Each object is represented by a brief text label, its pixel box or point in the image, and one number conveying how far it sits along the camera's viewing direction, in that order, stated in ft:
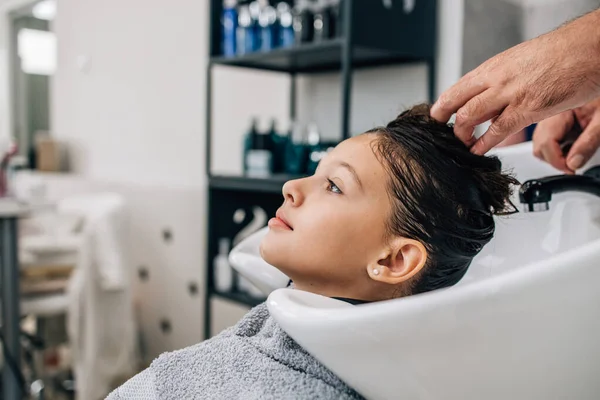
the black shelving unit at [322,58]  5.36
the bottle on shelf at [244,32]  6.63
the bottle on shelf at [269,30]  6.44
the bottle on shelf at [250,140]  6.73
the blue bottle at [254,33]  6.61
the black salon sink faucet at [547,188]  2.37
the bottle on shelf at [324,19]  5.78
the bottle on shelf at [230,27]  6.77
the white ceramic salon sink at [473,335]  1.49
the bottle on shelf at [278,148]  6.75
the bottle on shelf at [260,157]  6.65
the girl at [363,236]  2.21
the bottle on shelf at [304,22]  5.98
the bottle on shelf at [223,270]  7.20
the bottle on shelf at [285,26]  6.33
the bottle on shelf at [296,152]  6.41
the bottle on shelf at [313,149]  6.20
